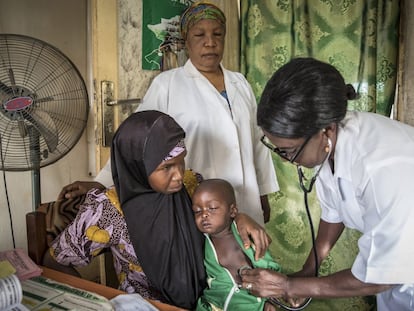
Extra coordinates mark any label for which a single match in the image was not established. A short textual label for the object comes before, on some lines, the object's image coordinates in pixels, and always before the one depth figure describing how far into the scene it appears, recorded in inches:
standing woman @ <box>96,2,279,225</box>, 72.7
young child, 51.1
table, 42.0
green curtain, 92.9
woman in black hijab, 49.9
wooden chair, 52.1
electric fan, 61.4
